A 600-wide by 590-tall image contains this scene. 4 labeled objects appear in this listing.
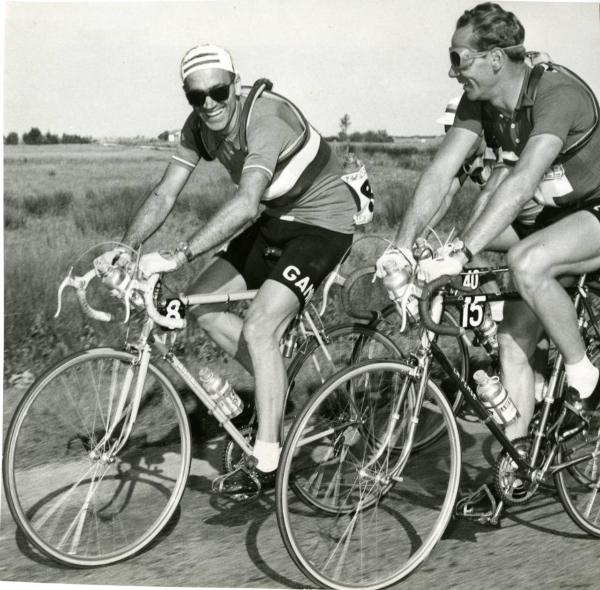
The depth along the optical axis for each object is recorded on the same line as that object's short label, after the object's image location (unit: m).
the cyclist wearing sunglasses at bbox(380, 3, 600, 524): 4.16
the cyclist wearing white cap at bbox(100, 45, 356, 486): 4.35
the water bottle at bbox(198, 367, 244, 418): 4.64
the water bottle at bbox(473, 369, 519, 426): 4.39
